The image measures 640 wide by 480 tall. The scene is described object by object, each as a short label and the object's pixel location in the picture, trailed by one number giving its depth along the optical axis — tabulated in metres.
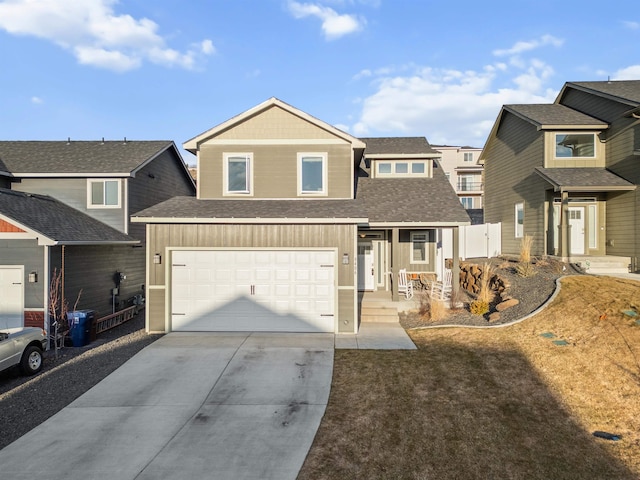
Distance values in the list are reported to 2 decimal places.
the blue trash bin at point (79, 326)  11.48
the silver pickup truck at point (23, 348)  8.15
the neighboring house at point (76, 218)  11.70
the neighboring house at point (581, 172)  16.02
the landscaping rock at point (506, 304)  11.87
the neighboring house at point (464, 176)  42.47
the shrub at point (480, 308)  12.05
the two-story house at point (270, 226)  11.30
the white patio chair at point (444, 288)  13.72
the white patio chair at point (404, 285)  14.56
